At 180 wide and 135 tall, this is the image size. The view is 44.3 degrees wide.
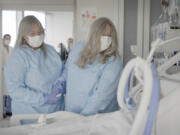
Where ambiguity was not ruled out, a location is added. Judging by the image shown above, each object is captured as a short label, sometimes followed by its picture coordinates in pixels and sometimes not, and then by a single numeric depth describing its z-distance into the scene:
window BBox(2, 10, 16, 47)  4.77
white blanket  1.02
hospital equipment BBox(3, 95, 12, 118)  3.74
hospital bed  0.65
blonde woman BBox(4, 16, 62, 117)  1.56
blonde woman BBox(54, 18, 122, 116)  1.47
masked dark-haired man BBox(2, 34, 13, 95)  3.84
